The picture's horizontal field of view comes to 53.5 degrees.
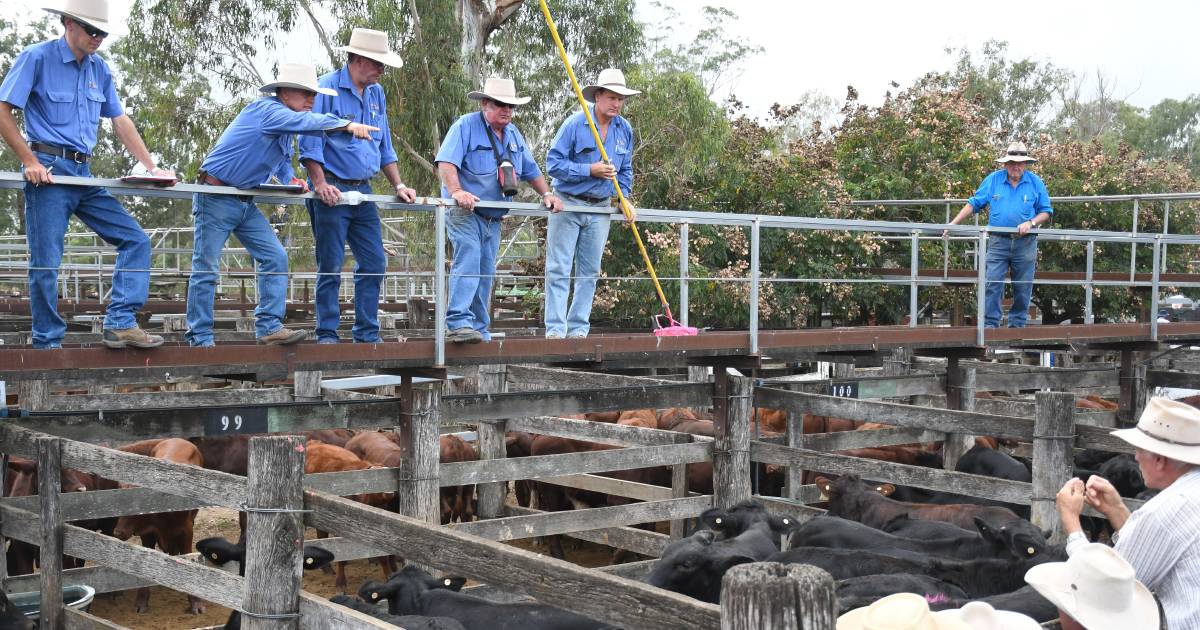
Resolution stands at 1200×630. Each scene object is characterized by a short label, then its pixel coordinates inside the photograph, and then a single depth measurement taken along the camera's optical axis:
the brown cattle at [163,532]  9.78
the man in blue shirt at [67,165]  6.45
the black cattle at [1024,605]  5.88
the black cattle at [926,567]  6.89
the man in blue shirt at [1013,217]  11.92
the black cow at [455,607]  6.02
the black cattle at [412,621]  5.78
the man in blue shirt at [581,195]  8.95
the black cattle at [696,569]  7.11
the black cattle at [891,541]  7.68
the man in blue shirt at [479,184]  8.09
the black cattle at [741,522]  8.55
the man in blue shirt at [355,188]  7.78
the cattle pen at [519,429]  4.59
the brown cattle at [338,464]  10.43
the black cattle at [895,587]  6.34
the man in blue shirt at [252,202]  7.20
